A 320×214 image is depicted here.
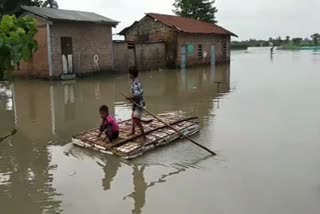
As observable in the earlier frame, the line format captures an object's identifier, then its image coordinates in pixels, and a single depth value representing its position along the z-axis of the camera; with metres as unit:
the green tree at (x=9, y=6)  25.74
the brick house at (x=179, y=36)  30.25
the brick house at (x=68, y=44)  20.56
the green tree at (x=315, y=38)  82.69
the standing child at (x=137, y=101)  8.06
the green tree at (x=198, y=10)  49.97
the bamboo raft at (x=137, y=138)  7.53
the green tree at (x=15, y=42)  4.34
